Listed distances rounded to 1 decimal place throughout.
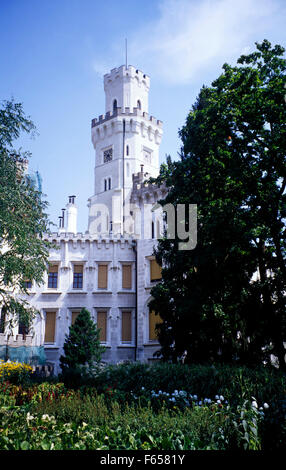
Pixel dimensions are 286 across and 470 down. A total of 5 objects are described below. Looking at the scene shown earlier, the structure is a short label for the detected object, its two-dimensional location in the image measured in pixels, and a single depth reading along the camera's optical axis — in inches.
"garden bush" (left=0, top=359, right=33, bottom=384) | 660.4
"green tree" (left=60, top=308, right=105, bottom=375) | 1008.9
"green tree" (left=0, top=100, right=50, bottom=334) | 622.2
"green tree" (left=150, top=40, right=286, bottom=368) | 668.7
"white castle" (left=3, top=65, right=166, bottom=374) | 1250.0
